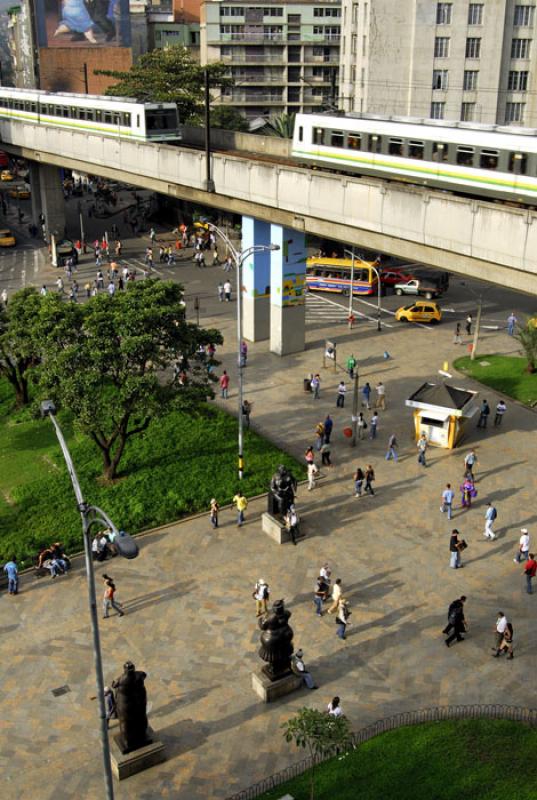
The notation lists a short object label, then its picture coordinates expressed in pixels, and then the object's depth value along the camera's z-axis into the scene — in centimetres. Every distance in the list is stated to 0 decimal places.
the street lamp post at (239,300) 3300
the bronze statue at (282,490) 3180
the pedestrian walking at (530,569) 2848
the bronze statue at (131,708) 2180
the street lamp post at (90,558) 1595
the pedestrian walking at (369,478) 3466
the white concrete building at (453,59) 7400
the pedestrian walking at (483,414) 4081
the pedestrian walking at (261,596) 2742
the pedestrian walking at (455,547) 2953
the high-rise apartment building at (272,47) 10994
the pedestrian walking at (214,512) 3278
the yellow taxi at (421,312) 5706
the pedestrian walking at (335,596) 2755
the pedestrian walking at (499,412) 4094
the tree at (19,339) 3972
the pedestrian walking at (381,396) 4300
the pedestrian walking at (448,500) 3303
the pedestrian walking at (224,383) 4434
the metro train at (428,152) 3428
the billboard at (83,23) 12875
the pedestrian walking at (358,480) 3462
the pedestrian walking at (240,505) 3303
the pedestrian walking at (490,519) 3133
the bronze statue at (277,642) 2391
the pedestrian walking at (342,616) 2653
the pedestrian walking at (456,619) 2594
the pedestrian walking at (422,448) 3719
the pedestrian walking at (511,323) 5481
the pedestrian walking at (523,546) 2992
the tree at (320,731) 1941
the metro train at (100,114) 5800
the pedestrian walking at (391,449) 3825
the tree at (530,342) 4684
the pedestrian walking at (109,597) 2791
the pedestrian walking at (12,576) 2925
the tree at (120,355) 3344
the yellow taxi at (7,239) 8175
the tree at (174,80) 8156
